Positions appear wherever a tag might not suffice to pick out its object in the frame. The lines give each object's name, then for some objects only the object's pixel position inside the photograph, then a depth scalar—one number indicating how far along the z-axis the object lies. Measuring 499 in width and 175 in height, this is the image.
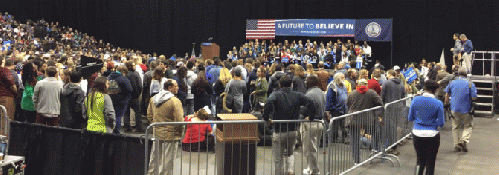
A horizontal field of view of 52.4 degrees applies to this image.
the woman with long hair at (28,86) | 8.44
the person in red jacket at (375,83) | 9.24
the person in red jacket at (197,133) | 7.53
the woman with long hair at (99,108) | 6.71
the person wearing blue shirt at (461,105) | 9.14
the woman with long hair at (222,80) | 10.13
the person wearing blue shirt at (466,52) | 14.45
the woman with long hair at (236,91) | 9.50
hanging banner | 23.28
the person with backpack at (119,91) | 8.63
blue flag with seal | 22.36
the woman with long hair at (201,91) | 9.30
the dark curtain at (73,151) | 5.77
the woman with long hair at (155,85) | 9.29
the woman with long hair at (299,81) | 8.86
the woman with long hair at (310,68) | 9.66
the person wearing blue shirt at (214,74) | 11.09
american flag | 25.50
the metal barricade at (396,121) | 8.45
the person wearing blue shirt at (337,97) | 8.64
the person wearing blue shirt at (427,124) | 6.41
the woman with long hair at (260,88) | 9.88
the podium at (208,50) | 20.78
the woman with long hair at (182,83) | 9.27
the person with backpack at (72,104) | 7.31
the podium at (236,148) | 5.60
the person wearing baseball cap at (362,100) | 7.87
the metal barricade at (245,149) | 5.61
